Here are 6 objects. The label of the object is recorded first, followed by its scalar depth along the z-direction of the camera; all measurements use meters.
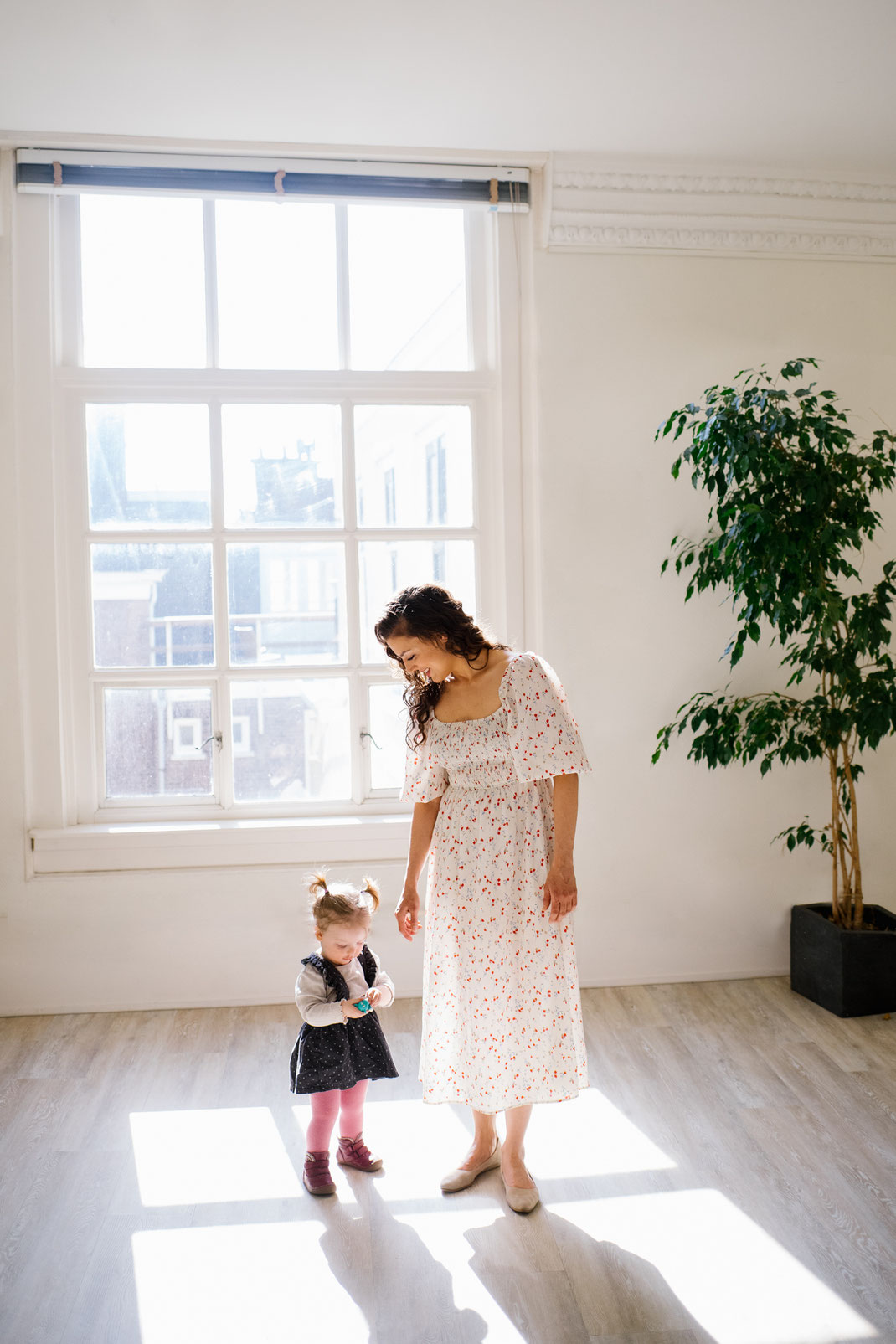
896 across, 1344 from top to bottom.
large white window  3.49
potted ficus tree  3.03
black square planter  3.28
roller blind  3.28
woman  2.20
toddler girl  2.28
